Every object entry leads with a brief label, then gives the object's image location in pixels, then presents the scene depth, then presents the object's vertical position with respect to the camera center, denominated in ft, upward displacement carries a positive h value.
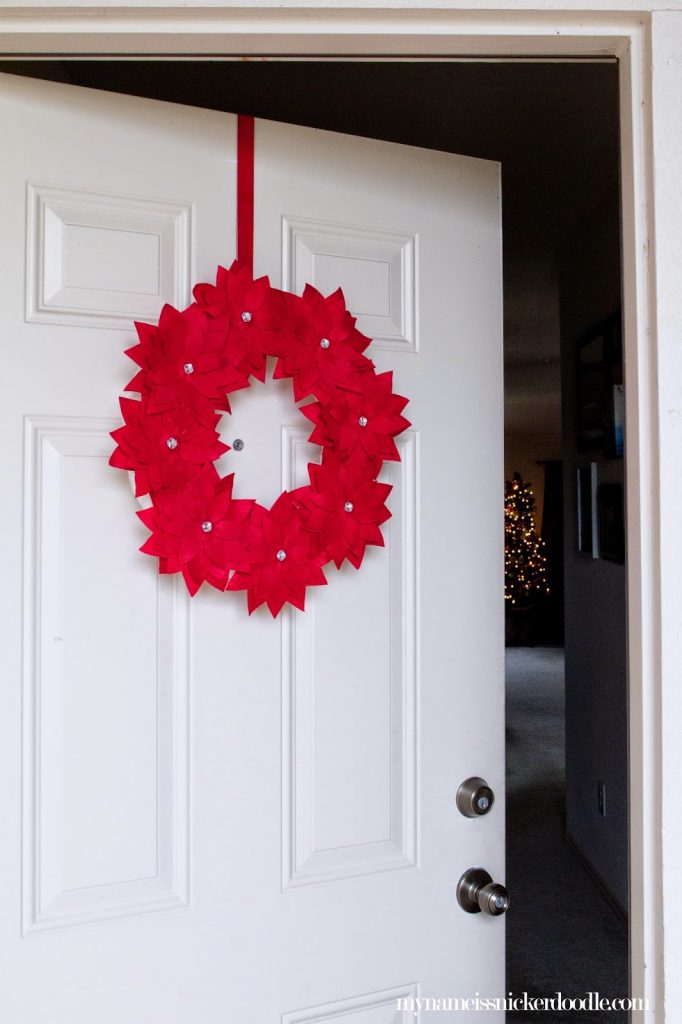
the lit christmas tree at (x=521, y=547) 27.63 -0.25
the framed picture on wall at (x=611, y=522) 9.02 +0.21
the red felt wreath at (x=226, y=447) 3.07 +0.43
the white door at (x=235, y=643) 3.03 -0.44
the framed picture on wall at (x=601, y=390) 9.07 +1.90
